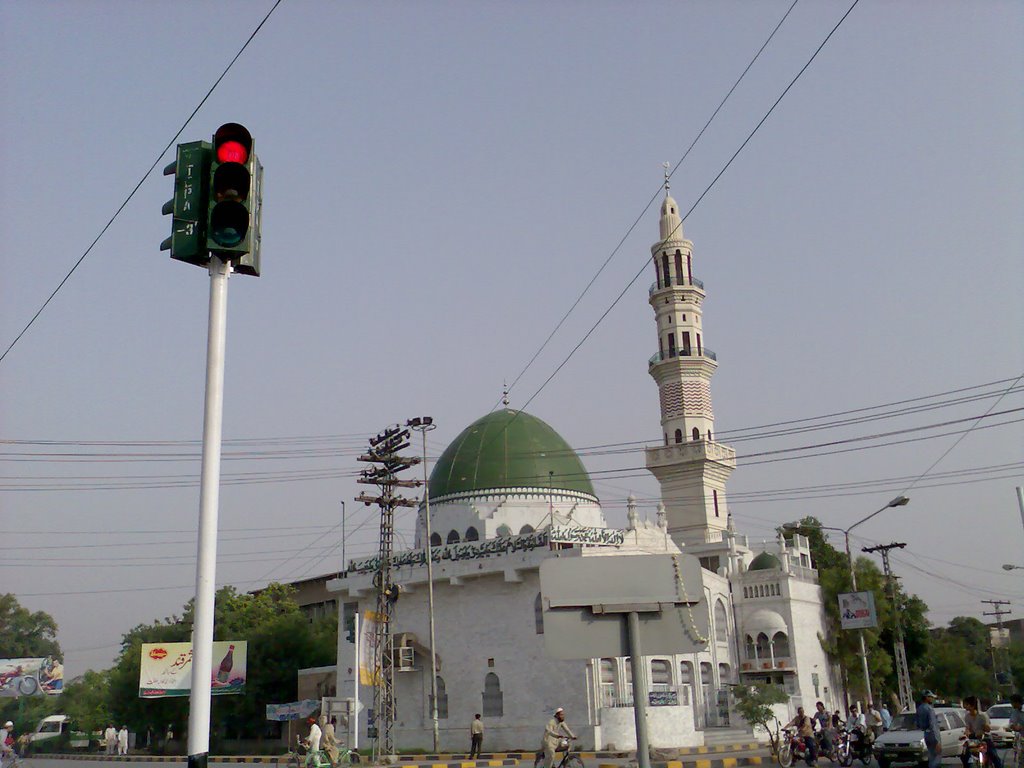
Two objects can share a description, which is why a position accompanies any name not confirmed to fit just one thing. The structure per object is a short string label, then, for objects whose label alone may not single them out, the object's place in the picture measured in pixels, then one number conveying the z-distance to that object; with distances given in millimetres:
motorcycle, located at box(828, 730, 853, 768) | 18562
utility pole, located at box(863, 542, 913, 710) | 33406
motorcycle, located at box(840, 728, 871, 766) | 19047
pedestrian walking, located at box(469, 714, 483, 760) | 25703
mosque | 30125
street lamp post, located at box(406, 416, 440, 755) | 27594
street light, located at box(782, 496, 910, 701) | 28250
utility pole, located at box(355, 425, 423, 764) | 26531
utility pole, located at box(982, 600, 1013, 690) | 65625
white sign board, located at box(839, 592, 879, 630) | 29219
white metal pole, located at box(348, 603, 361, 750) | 23783
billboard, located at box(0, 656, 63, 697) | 42062
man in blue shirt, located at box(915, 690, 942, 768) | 13652
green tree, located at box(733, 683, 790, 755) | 25703
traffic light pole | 5512
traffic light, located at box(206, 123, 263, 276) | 5523
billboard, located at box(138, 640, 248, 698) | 37750
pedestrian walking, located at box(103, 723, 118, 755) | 39969
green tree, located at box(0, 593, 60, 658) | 70625
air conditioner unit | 33250
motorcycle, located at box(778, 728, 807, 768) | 18031
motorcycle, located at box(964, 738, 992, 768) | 13578
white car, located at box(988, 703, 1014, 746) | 22750
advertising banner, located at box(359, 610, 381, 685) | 28219
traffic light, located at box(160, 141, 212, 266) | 5688
